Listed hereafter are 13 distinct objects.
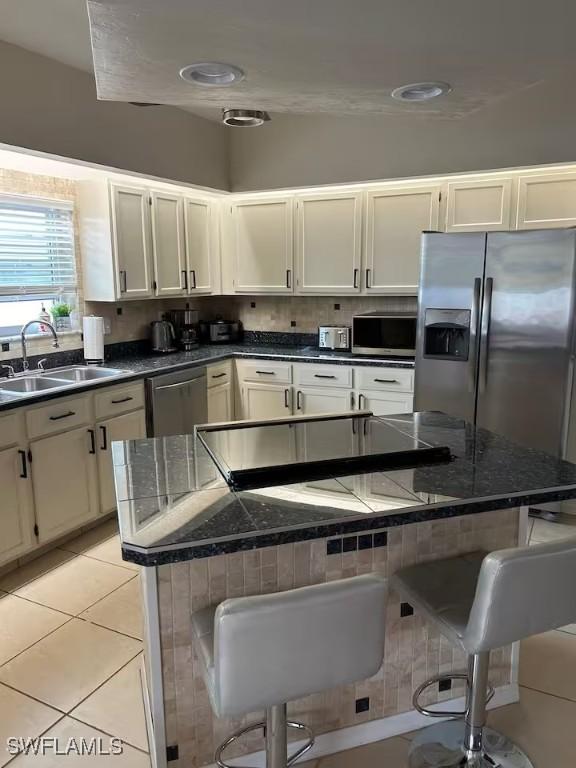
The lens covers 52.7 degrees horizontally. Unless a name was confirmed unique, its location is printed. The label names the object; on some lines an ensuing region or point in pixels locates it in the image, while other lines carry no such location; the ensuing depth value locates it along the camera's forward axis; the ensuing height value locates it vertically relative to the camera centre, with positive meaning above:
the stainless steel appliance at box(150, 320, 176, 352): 4.81 -0.36
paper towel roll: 4.11 -0.32
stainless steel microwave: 4.37 -0.33
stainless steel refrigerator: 3.52 -0.26
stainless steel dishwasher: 4.01 -0.79
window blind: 3.79 +0.31
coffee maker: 5.07 -0.30
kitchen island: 1.54 -0.61
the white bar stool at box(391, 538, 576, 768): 1.49 -0.90
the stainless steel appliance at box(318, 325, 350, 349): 4.78 -0.38
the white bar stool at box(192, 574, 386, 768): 1.26 -0.78
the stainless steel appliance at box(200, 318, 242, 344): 5.29 -0.36
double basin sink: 3.45 -0.55
